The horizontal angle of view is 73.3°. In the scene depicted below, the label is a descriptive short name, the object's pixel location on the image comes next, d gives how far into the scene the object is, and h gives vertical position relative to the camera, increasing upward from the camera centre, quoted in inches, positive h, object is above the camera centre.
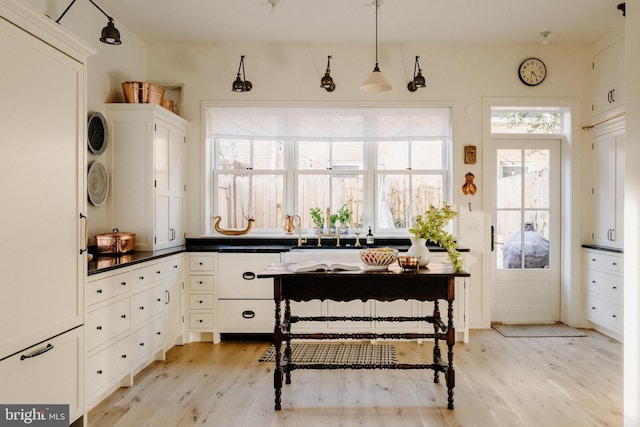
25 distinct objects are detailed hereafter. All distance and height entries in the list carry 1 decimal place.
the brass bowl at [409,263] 113.4 -13.2
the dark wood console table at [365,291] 113.0 -20.7
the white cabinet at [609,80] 169.8 +54.5
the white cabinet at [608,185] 170.2 +11.2
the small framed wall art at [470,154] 187.9 +25.7
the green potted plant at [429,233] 120.0 -5.6
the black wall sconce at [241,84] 175.2 +54.5
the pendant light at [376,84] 132.3 +39.9
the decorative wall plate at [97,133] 146.5 +28.1
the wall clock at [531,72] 189.0 +61.9
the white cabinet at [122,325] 109.4 -32.0
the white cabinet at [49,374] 74.9 -30.5
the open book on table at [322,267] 114.6 -14.4
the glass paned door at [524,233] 196.4 -9.4
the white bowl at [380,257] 117.6 -12.2
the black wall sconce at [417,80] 173.3 +54.6
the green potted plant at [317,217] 193.0 -1.6
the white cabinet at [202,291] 170.2 -30.6
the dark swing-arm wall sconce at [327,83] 170.8 +52.4
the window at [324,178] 196.2 +16.0
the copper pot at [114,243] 144.2 -9.7
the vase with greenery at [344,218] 192.4 -2.1
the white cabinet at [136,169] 157.9 +16.7
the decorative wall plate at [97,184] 146.6 +10.8
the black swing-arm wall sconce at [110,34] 123.5 +52.1
